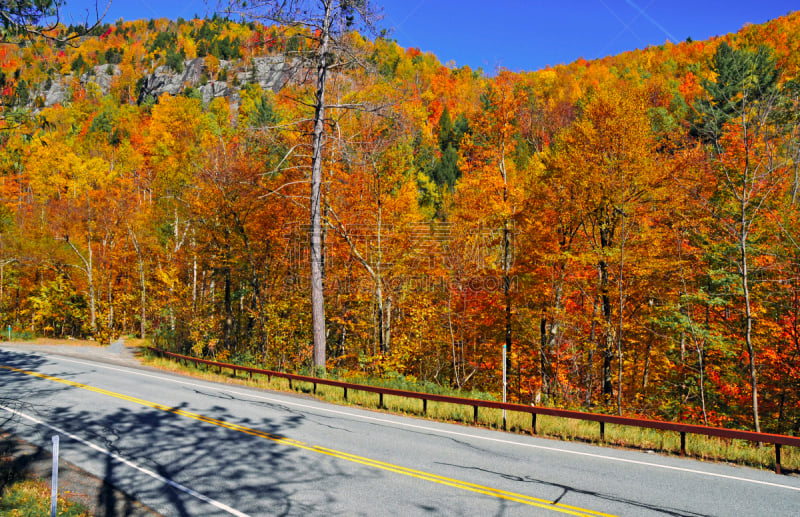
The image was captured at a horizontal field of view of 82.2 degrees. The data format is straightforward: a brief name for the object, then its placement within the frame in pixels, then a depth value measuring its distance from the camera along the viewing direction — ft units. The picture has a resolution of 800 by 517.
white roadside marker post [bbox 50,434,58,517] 19.24
